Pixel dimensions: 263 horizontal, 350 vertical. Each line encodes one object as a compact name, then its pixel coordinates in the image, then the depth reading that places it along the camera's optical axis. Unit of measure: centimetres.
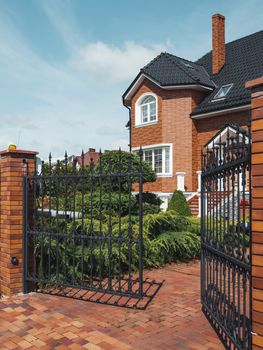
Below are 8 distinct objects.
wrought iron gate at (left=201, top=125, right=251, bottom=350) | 296
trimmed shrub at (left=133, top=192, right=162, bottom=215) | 961
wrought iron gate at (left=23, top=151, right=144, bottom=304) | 477
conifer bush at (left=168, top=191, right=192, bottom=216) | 1332
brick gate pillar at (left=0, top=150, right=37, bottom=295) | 516
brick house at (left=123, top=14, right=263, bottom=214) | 1695
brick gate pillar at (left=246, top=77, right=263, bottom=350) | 258
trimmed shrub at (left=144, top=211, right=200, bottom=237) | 760
